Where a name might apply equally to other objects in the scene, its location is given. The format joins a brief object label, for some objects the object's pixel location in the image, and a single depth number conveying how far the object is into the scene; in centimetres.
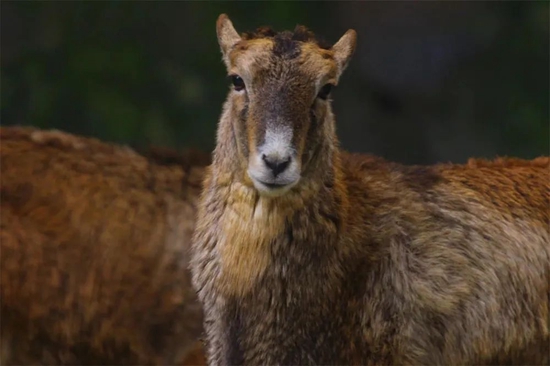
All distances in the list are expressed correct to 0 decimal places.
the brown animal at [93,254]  1459
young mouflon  1127
